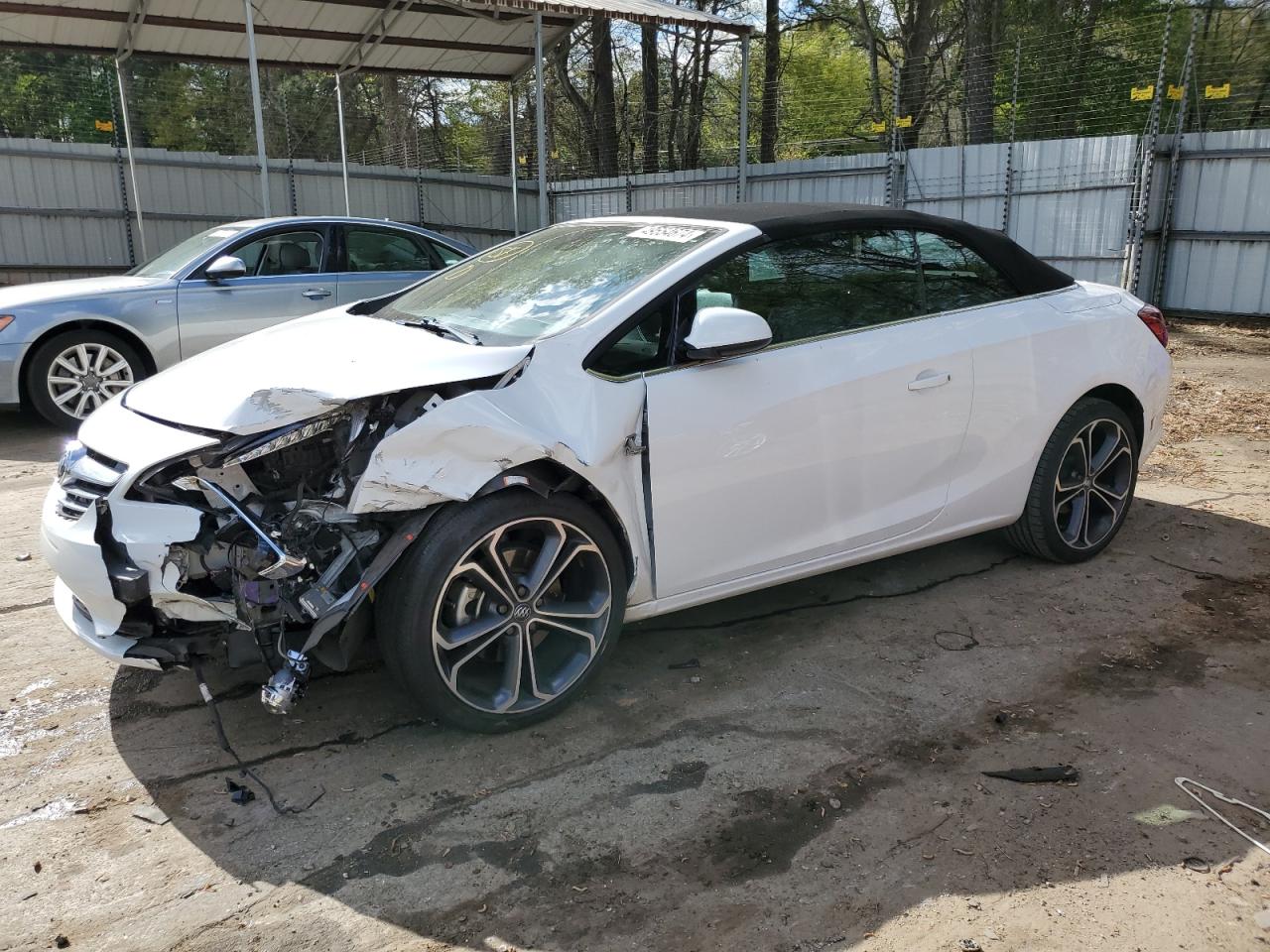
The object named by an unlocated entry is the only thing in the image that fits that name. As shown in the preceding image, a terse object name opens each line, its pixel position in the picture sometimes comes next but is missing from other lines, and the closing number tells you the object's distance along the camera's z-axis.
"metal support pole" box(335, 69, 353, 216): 14.35
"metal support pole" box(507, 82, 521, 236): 15.06
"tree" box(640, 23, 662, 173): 20.48
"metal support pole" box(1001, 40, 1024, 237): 12.88
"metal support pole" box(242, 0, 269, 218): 10.52
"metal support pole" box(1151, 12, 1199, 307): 12.28
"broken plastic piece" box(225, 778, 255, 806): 2.76
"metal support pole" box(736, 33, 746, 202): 12.71
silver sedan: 6.93
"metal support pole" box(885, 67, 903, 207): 13.62
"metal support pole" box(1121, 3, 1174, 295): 12.19
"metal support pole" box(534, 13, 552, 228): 11.18
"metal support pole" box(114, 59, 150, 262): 13.43
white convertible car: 2.77
